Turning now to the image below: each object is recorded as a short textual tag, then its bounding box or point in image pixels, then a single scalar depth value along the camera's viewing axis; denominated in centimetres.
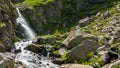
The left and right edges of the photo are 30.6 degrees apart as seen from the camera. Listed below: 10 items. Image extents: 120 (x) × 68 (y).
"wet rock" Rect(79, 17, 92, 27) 4769
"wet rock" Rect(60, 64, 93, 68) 2242
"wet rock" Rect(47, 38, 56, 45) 3301
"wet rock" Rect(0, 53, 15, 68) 1847
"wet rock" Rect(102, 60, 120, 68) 1959
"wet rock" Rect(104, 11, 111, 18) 4672
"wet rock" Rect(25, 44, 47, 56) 3022
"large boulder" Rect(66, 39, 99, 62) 2563
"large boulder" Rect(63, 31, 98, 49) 2821
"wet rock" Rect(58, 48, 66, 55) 2878
